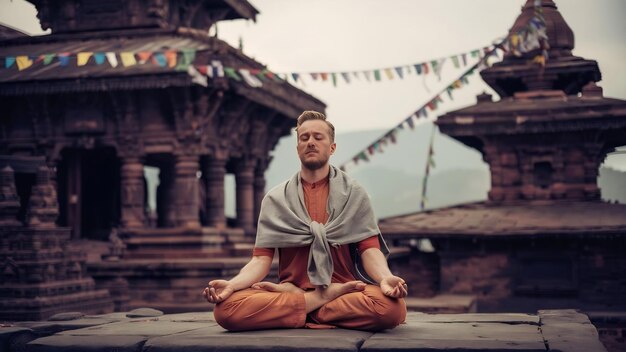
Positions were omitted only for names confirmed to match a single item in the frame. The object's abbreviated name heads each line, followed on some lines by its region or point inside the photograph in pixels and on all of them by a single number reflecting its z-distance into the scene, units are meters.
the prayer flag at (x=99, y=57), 17.06
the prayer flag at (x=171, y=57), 18.20
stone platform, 5.61
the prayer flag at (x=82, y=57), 16.98
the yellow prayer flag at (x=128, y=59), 17.24
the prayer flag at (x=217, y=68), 18.47
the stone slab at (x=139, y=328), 6.48
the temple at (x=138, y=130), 17.91
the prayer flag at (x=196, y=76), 18.19
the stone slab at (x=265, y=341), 5.64
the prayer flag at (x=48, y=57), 17.23
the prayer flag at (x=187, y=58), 18.40
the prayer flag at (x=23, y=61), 16.67
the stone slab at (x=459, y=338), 5.51
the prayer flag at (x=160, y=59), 17.75
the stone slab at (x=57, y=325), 7.04
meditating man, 6.29
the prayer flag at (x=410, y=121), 20.08
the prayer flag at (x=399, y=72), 18.66
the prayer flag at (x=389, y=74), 18.77
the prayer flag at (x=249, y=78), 18.36
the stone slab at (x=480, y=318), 7.04
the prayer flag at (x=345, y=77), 18.77
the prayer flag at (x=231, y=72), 18.40
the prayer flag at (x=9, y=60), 16.72
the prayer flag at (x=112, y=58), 17.27
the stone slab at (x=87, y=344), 5.99
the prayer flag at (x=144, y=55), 17.77
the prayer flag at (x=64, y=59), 17.50
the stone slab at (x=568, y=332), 5.56
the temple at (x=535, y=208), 17.98
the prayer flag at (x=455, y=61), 18.78
